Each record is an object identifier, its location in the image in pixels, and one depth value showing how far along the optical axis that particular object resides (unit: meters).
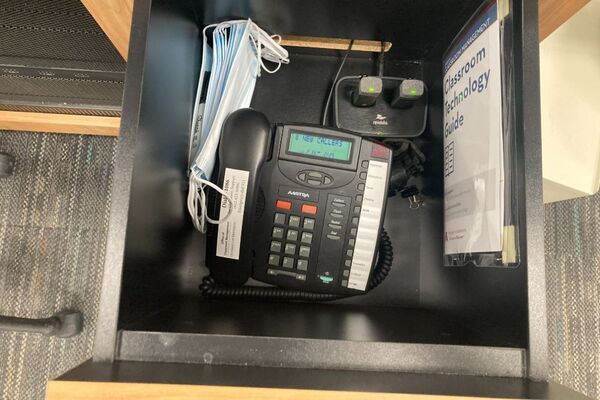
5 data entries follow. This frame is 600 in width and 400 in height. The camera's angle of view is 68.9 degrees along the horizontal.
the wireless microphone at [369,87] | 0.68
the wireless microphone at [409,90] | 0.68
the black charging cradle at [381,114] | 0.72
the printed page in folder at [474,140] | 0.49
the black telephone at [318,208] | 0.64
